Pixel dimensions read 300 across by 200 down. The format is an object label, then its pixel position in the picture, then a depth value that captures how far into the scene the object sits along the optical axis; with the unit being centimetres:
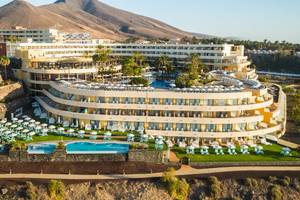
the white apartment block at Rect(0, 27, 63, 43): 15425
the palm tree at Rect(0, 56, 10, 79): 8812
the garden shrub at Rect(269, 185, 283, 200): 4723
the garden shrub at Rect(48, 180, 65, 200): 4522
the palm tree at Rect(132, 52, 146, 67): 12255
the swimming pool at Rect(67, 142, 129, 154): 5297
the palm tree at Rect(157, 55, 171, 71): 11306
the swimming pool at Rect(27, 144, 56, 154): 5238
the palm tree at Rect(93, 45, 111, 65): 10575
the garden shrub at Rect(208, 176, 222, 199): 4697
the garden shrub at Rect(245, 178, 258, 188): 4853
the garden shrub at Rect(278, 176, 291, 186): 4942
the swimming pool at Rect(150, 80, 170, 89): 9212
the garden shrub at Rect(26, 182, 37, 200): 4497
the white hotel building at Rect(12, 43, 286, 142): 6253
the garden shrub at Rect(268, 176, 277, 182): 4976
